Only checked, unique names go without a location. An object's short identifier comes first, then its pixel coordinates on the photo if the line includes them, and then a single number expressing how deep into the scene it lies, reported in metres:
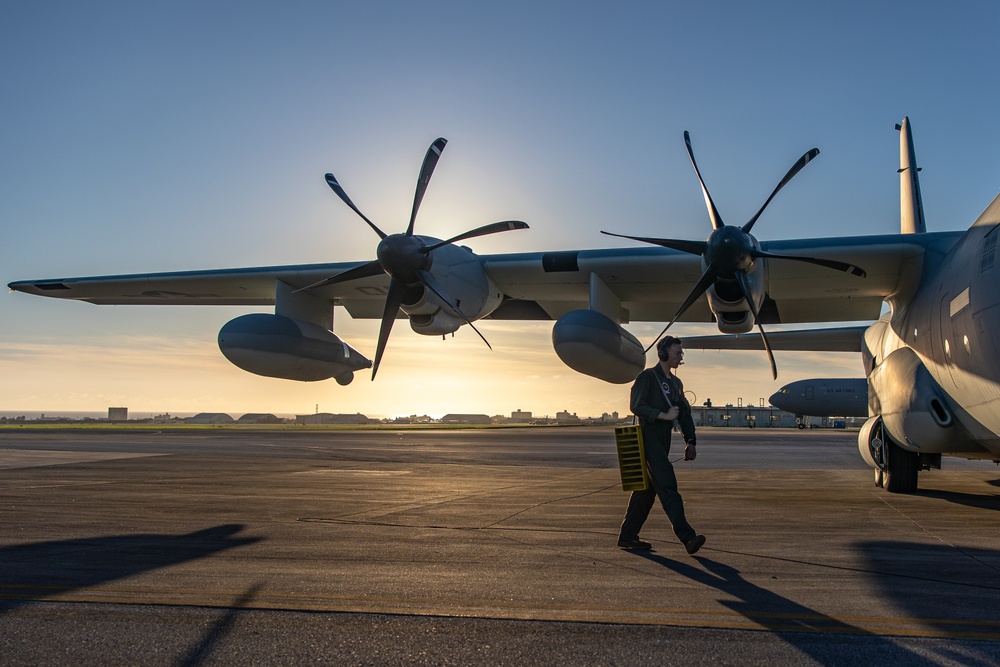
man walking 6.78
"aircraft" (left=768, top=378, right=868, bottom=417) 50.19
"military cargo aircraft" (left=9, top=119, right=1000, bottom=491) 10.56
